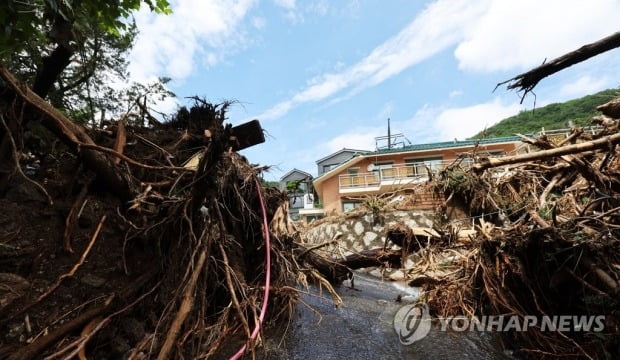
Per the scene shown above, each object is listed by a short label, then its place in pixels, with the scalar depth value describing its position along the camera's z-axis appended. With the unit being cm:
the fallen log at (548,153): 260
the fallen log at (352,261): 589
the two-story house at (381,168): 1899
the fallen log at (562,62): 231
